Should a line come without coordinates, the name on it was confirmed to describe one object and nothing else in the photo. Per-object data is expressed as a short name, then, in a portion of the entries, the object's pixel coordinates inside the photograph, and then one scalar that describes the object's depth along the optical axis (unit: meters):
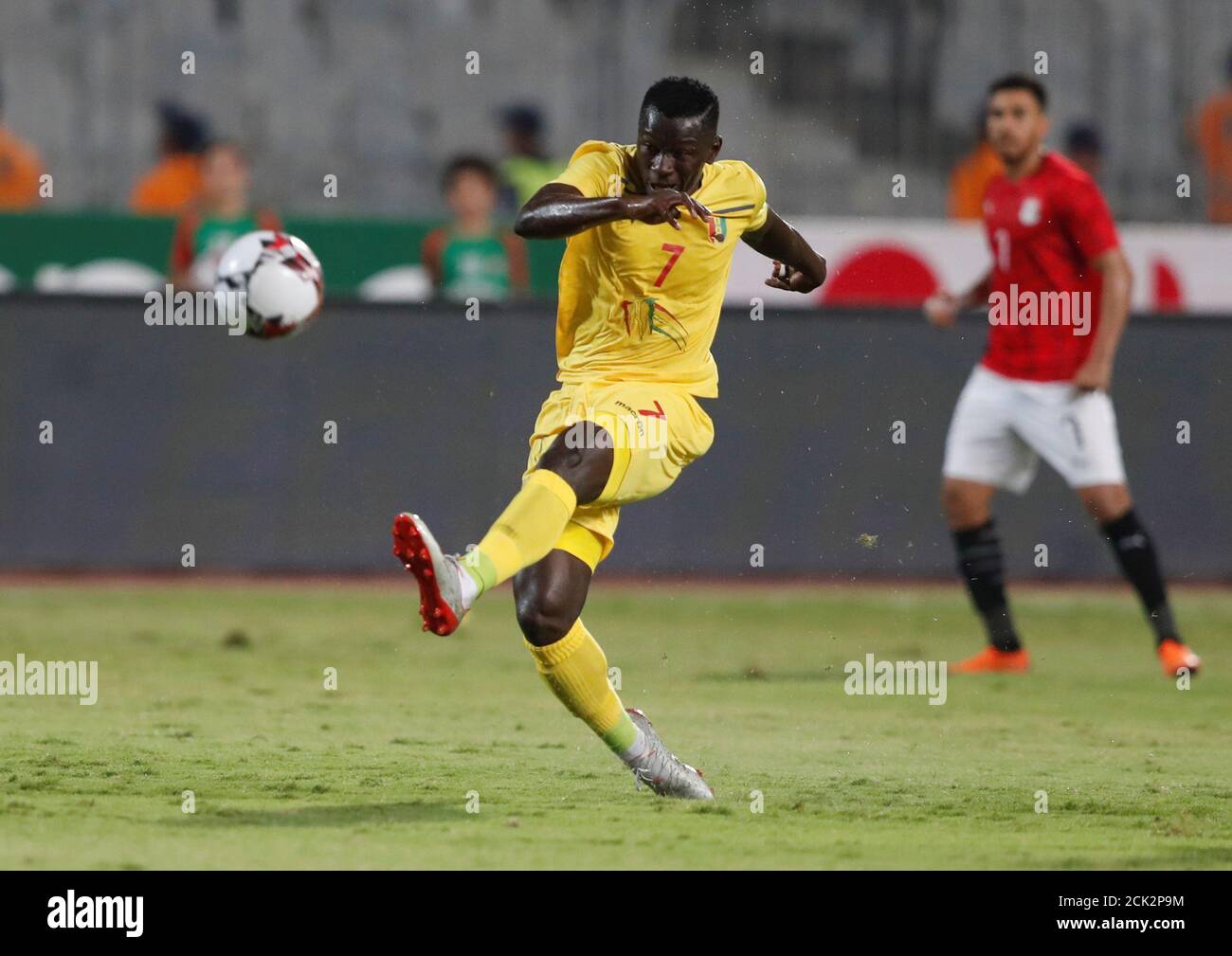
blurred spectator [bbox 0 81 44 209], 14.14
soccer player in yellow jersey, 5.23
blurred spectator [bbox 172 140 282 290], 12.30
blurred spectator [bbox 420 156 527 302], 12.55
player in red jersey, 8.90
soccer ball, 6.14
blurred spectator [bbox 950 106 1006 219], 14.28
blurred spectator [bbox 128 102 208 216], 14.02
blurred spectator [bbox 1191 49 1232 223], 14.48
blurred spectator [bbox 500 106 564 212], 13.91
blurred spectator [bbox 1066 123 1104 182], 14.45
